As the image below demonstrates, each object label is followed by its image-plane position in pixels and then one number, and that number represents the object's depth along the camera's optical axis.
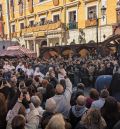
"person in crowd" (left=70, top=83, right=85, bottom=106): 7.58
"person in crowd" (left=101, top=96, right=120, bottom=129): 5.84
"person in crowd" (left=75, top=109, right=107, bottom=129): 5.30
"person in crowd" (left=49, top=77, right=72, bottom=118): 7.15
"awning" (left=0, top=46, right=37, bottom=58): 25.39
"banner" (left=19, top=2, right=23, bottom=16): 42.84
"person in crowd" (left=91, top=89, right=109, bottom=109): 6.79
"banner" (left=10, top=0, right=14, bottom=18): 45.06
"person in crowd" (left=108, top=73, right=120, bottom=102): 8.41
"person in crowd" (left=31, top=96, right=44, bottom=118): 6.65
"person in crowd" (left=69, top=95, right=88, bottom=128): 6.37
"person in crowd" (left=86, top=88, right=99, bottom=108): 7.39
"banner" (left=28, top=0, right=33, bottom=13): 40.97
